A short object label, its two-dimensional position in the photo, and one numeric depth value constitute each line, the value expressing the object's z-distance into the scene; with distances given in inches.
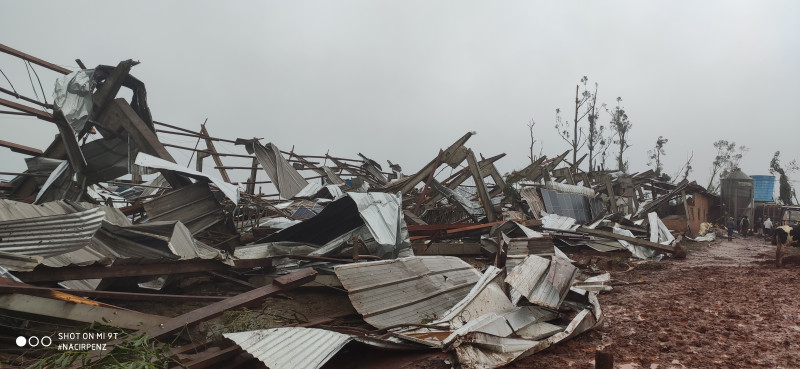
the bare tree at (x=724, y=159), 1733.5
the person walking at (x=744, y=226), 973.8
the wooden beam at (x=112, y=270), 164.9
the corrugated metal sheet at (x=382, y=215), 272.8
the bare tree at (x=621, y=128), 1499.8
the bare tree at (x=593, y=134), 1385.3
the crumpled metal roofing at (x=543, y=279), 202.0
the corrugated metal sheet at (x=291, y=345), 126.9
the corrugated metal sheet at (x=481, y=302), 186.5
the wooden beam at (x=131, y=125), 292.2
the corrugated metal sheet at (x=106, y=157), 291.4
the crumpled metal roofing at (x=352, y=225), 273.0
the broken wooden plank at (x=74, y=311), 133.9
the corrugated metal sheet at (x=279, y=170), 394.3
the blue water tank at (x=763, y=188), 1220.5
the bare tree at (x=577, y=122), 1368.8
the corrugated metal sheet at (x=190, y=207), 258.7
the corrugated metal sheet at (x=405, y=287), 196.4
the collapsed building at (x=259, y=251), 147.7
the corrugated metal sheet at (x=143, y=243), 207.3
